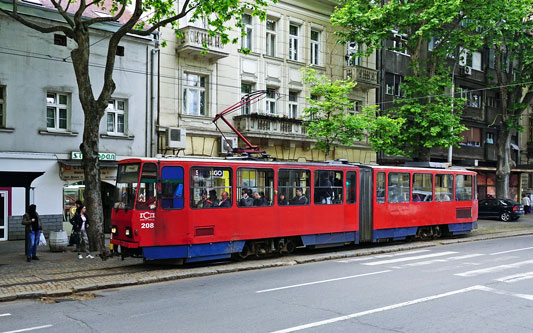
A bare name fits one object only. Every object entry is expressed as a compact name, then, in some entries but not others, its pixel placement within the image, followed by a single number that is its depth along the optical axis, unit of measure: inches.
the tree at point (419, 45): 936.9
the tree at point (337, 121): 836.6
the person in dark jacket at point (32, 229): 563.8
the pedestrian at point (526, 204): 1549.0
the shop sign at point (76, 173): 765.9
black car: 1230.3
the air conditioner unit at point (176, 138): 841.5
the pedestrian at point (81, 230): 576.1
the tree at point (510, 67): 997.6
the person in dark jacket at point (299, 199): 609.3
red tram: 498.9
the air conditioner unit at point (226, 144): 922.7
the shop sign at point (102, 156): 768.2
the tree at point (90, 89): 581.9
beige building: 878.4
